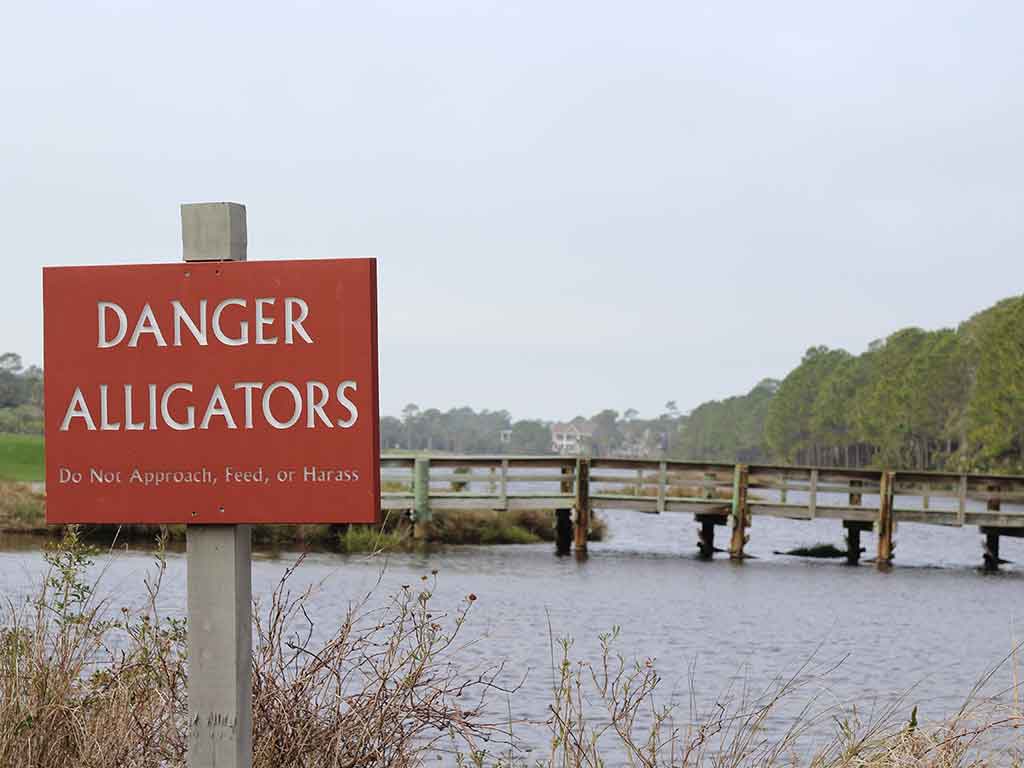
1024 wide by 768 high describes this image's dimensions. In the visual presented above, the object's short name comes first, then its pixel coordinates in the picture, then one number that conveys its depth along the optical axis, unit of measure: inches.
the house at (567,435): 7138.8
